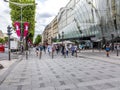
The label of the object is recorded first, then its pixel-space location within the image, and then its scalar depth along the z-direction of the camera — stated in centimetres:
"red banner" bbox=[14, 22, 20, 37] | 1408
